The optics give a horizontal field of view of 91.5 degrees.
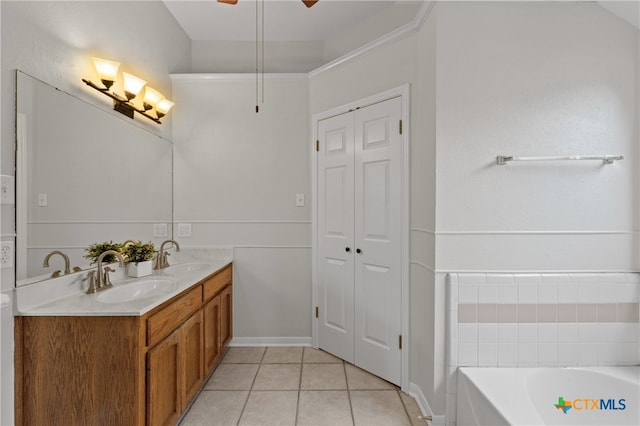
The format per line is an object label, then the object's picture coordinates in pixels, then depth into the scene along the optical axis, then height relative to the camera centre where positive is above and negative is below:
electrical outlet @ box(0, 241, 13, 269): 1.32 -0.19
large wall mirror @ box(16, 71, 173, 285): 1.44 +0.19
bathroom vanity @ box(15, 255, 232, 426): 1.37 -0.68
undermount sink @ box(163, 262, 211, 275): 2.32 -0.45
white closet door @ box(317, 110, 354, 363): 2.55 -0.21
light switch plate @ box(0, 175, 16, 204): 1.34 +0.09
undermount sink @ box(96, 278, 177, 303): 1.68 -0.46
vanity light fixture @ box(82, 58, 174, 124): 1.87 +0.83
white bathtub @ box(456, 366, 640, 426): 1.54 -0.93
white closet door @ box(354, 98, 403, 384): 2.23 -0.20
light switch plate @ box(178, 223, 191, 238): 2.88 -0.17
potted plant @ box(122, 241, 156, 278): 2.07 -0.32
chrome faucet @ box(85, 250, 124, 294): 1.69 -0.37
